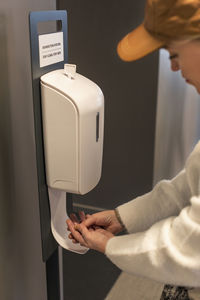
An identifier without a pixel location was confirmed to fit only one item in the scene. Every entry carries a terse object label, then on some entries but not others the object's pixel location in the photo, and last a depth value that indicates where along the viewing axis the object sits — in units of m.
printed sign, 1.02
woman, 0.74
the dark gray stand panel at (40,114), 0.98
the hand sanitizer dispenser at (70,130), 1.03
